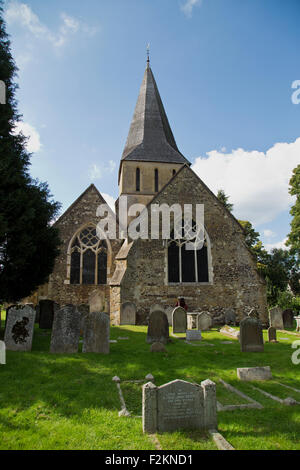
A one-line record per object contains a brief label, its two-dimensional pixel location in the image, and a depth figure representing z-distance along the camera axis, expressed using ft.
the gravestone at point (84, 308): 42.18
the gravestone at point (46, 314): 37.22
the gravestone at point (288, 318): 47.85
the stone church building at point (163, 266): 46.93
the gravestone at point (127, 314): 42.78
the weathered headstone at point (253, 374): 18.68
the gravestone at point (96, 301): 44.89
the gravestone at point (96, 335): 24.01
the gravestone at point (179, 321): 36.76
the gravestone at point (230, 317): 45.98
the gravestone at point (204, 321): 40.73
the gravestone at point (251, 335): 26.55
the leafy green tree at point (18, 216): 27.78
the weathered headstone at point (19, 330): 23.62
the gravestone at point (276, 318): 43.32
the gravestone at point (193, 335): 31.39
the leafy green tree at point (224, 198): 109.29
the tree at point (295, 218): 78.61
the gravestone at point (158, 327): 29.12
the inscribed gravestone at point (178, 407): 11.75
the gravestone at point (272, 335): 32.07
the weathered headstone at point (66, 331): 23.67
